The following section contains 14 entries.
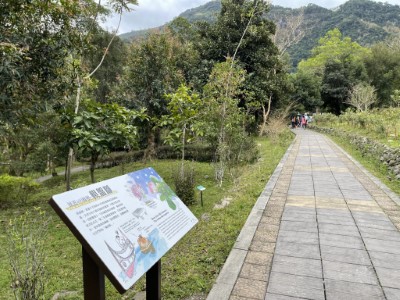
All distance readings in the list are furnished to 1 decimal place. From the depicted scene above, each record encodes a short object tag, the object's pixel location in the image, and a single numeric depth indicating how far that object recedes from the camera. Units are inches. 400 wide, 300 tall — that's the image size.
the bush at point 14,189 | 278.7
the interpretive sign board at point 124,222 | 62.8
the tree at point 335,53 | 1218.5
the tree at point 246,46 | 611.5
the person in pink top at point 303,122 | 1045.7
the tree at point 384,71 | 1119.6
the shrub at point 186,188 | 245.0
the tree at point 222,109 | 294.7
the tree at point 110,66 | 780.6
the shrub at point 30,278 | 83.6
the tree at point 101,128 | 206.2
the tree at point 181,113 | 280.4
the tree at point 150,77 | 417.7
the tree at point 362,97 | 848.7
